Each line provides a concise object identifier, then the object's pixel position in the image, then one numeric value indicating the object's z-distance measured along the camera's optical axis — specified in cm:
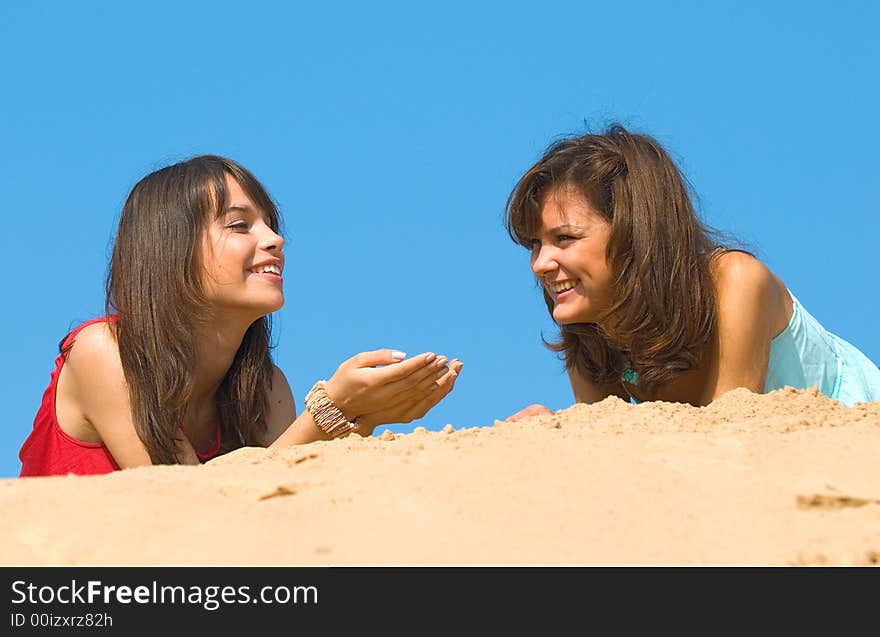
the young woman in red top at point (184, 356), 949
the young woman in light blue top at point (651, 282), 944
